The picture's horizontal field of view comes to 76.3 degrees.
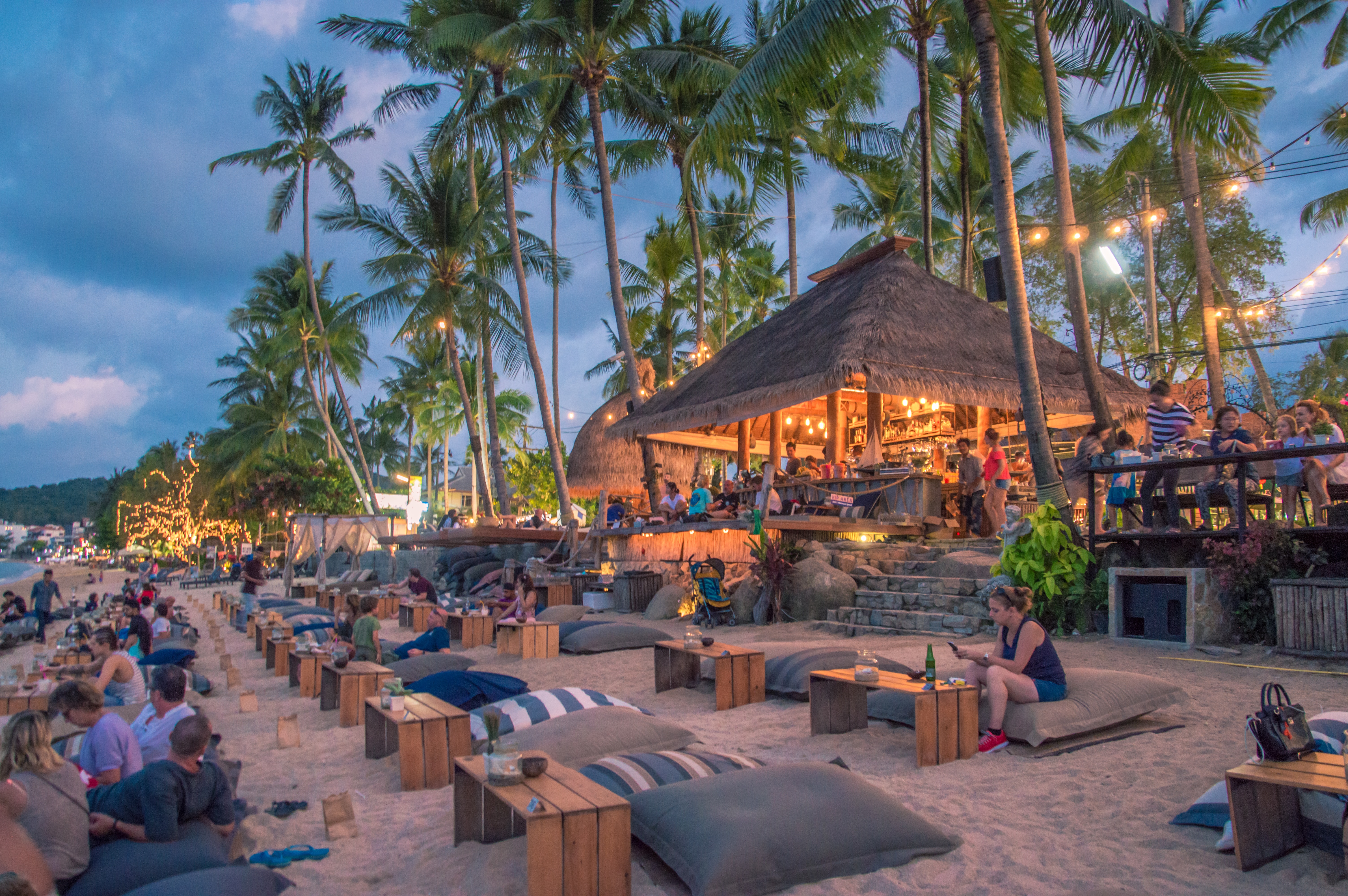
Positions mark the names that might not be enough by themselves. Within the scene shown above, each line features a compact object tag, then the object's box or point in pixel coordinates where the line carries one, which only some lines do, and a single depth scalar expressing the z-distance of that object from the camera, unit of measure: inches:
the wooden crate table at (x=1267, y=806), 143.4
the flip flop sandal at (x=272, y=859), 168.6
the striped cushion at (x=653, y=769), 175.6
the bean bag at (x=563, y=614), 534.3
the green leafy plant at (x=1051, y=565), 364.2
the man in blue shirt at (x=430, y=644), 412.8
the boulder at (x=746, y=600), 473.4
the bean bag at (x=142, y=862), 140.2
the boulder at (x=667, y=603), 527.8
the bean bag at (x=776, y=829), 141.6
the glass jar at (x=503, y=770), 158.4
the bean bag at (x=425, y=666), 349.7
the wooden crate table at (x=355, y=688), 306.7
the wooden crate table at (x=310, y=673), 373.1
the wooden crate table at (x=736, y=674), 296.0
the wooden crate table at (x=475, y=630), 497.4
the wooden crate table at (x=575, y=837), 135.9
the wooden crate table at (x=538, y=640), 426.9
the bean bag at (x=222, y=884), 125.0
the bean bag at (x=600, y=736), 215.3
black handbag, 148.5
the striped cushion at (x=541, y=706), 247.3
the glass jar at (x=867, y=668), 242.2
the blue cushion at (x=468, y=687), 288.0
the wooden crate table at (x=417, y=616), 561.3
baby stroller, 478.9
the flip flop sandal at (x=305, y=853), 172.4
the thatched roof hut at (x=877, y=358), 497.7
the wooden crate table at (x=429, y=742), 222.2
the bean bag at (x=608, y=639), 430.0
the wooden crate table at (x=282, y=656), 434.6
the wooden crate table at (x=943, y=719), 216.5
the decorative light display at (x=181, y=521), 1808.6
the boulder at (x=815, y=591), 442.6
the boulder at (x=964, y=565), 417.1
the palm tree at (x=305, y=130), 1091.3
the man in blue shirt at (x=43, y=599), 678.5
